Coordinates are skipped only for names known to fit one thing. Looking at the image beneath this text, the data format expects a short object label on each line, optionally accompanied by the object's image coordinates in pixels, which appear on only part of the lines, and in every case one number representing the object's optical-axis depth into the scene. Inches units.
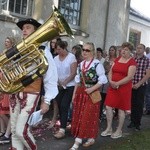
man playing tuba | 137.6
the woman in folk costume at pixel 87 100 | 184.0
